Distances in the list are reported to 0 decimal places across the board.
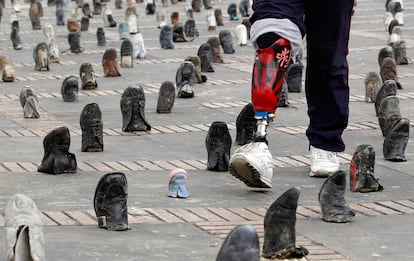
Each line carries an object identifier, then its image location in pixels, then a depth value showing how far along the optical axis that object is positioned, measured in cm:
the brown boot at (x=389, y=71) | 1277
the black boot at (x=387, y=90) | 1053
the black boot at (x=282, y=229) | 568
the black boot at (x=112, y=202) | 633
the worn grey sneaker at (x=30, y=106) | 1090
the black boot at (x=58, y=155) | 805
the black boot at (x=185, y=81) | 1230
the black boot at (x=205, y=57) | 1450
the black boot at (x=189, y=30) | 1908
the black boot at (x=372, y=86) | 1177
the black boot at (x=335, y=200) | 661
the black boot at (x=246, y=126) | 909
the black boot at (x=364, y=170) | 751
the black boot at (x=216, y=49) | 1549
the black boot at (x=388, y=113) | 953
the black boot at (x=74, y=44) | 1723
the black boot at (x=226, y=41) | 1688
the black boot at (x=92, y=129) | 908
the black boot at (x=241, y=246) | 477
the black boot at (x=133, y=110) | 997
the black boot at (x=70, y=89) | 1205
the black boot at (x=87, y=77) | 1307
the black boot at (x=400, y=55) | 1501
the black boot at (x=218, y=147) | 823
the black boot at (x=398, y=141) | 854
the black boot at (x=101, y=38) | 1834
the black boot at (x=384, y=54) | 1410
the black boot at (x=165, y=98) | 1122
